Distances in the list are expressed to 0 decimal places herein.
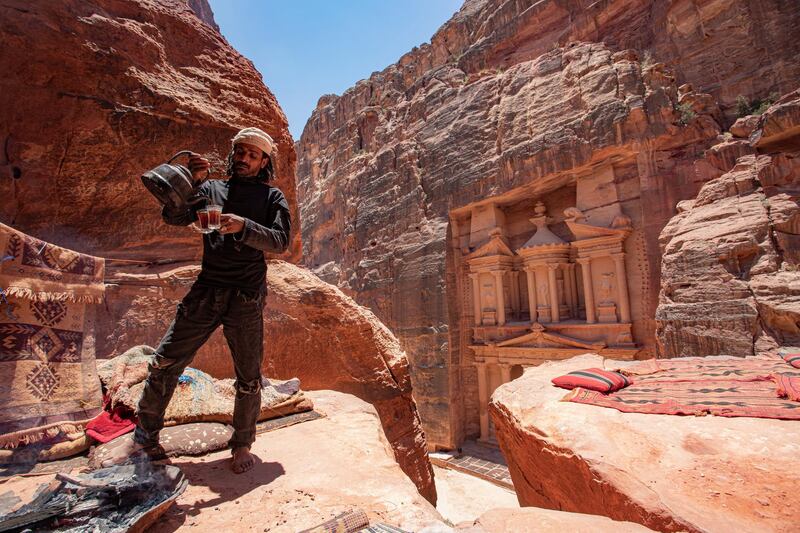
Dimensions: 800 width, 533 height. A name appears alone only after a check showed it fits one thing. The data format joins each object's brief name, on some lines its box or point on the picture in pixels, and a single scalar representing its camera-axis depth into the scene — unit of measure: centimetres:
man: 231
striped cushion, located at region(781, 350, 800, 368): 503
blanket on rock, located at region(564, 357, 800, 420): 358
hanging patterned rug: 236
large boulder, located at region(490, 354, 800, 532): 230
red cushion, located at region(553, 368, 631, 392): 460
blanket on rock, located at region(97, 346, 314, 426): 308
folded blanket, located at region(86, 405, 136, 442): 257
